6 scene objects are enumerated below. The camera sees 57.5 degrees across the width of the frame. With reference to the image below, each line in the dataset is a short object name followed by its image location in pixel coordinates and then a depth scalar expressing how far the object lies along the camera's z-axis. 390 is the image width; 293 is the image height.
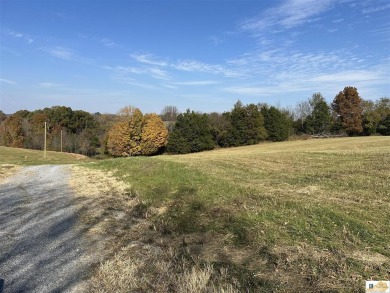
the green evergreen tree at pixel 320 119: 70.00
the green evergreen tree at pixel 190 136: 64.19
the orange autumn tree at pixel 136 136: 65.19
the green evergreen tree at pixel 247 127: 65.81
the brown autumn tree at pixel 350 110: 65.94
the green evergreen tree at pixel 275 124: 67.94
